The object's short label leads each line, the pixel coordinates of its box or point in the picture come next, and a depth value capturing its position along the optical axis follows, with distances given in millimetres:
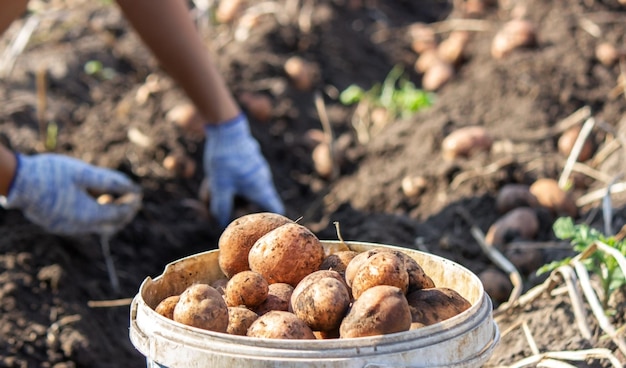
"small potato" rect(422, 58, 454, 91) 4535
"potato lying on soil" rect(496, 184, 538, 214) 2904
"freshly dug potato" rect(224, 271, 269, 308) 1419
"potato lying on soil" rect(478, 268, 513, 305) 2408
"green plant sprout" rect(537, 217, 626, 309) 1891
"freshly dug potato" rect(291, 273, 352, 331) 1324
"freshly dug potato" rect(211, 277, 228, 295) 1543
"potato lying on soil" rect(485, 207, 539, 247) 2709
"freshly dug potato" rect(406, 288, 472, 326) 1364
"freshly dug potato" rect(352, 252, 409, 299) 1360
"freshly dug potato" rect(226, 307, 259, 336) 1371
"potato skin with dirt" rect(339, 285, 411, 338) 1266
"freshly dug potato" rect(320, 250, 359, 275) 1547
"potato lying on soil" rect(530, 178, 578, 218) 2879
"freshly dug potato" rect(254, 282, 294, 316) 1446
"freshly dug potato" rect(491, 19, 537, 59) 4270
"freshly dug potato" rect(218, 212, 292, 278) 1554
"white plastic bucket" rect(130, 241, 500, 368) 1203
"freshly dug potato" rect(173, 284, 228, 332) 1305
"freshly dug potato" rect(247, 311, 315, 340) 1288
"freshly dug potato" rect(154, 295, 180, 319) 1418
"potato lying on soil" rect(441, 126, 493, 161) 3352
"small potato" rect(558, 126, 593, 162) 3328
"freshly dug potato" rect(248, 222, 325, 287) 1469
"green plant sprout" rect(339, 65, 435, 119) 4137
